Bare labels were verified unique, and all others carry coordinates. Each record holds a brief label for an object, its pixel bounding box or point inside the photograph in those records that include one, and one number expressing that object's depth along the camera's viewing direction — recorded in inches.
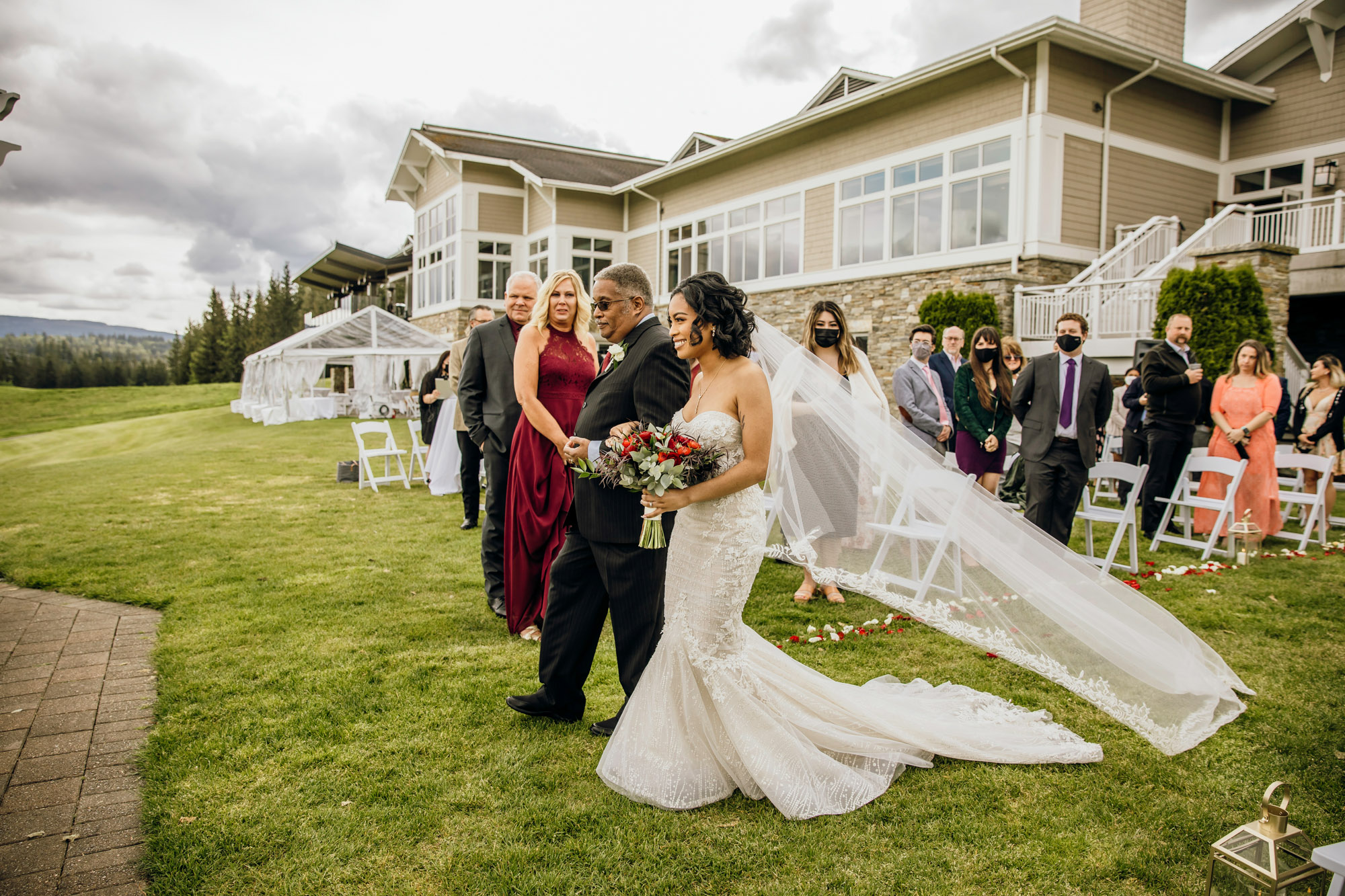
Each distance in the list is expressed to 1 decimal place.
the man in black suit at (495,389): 218.7
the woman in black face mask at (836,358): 225.3
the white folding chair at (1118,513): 263.1
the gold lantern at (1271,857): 83.5
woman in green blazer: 286.0
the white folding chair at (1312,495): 316.8
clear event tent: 1053.8
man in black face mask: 259.9
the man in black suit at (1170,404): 317.7
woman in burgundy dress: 190.5
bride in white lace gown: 125.8
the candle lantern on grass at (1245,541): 295.0
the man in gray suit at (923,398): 300.8
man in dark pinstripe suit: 141.6
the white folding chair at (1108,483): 391.7
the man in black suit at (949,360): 335.9
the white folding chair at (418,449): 482.3
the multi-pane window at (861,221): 729.0
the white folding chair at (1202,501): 294.7
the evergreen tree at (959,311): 593.6
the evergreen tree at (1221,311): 445.4
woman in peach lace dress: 324.8
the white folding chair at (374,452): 454.9
